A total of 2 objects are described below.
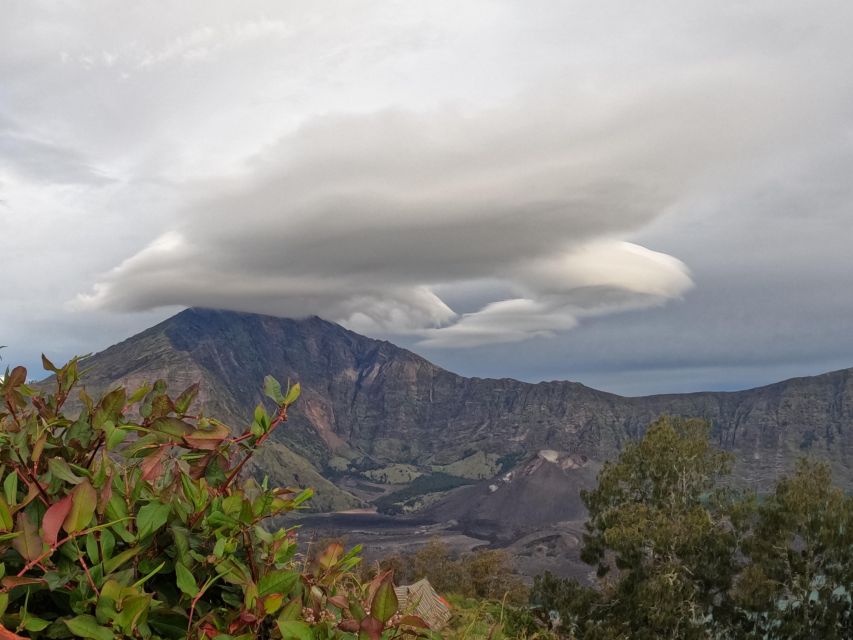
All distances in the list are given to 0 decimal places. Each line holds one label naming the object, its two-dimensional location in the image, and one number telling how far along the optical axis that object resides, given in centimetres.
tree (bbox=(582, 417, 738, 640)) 3341
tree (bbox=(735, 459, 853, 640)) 3372
